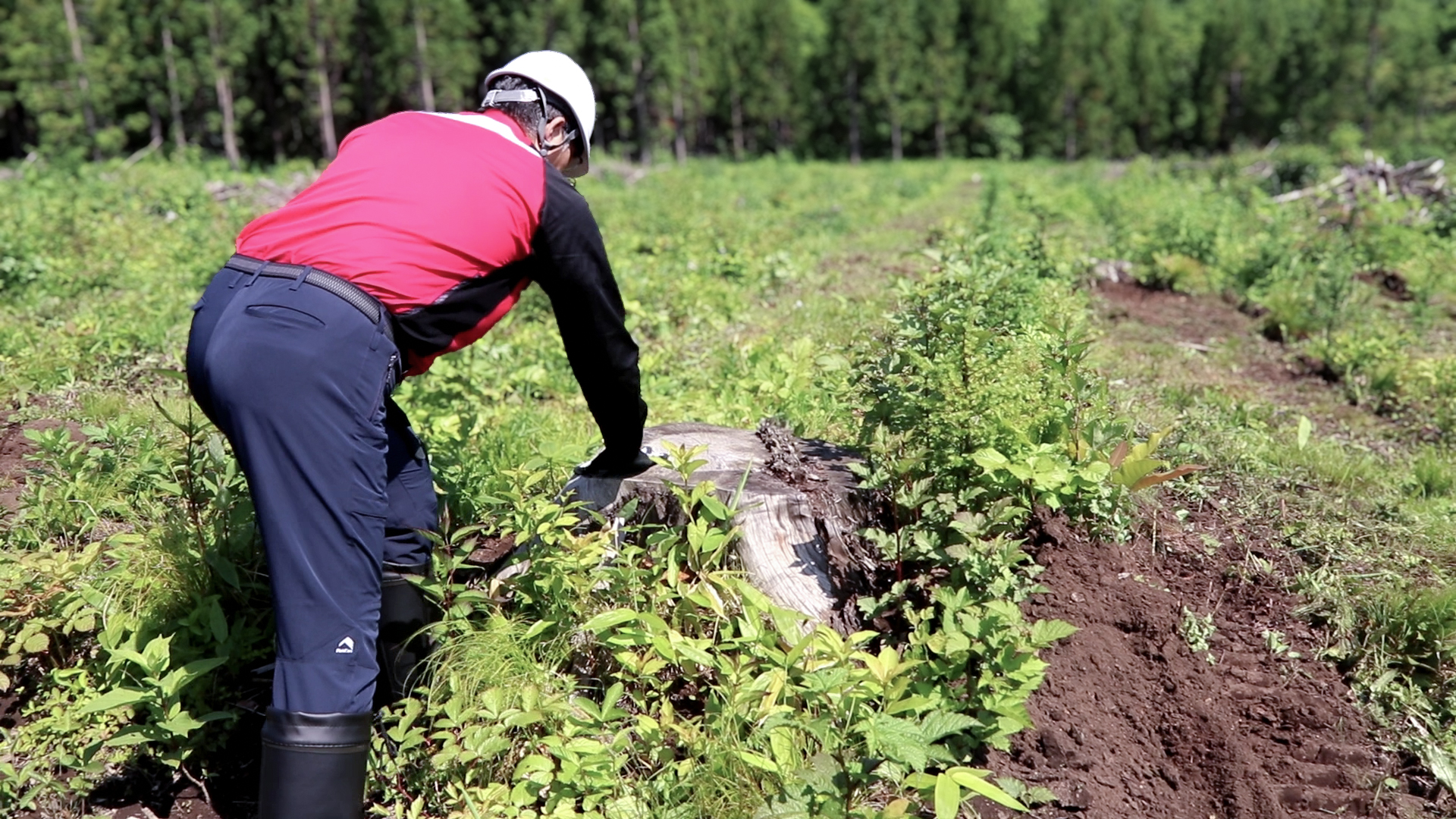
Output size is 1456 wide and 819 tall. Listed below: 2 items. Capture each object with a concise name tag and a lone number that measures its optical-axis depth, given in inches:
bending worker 89.9
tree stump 122.4
